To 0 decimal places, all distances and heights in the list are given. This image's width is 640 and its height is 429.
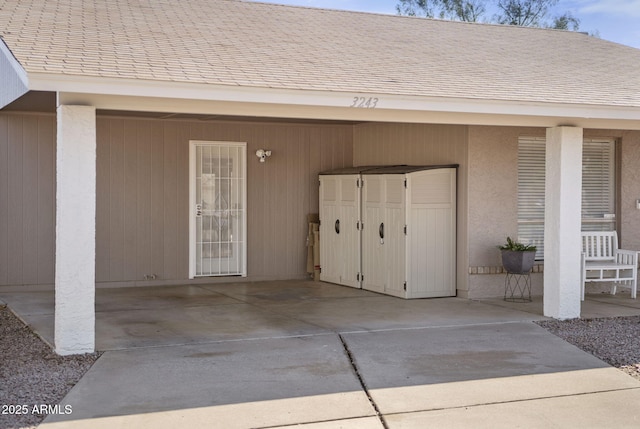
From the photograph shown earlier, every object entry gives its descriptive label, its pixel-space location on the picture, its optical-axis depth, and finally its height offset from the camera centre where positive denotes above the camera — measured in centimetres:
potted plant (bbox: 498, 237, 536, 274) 1116 -70
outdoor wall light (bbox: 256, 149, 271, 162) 1390 +89
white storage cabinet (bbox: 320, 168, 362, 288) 1300 -34
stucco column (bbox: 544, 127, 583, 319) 995 -9
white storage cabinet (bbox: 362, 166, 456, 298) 1166 -36
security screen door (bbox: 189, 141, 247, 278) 1362 -6
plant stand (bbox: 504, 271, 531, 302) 1198 -118
